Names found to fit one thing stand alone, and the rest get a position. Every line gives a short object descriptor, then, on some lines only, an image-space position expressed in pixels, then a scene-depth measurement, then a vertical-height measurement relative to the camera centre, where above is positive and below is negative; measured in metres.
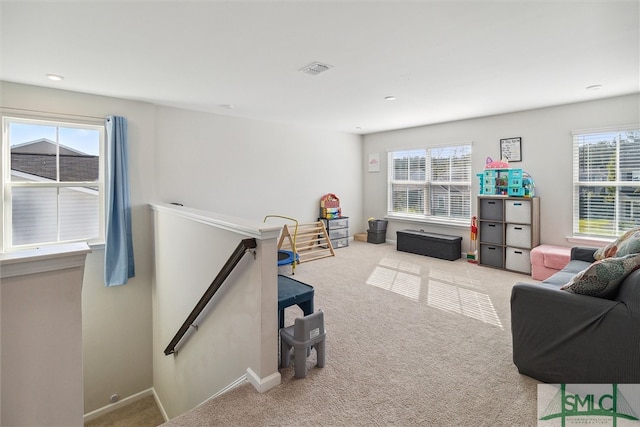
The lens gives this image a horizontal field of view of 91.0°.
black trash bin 6.91 -0.51
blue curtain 3.83 +0.05
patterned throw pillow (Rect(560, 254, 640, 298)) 1.88 -0.41
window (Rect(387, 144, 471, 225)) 5.81 +0.48
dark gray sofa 1.76 -0.77
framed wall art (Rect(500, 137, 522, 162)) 4.95 +0.94
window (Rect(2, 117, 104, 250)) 3.47 +0.30
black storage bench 5.51 -0.67
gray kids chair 2.16 -0.93
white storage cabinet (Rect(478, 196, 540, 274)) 4.63 -0.35
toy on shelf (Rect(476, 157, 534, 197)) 4.67 +0.41
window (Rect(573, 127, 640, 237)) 4.09 +0.35
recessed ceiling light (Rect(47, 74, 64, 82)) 3.17 +1.34
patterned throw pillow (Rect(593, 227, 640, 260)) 2.40 -0.32
